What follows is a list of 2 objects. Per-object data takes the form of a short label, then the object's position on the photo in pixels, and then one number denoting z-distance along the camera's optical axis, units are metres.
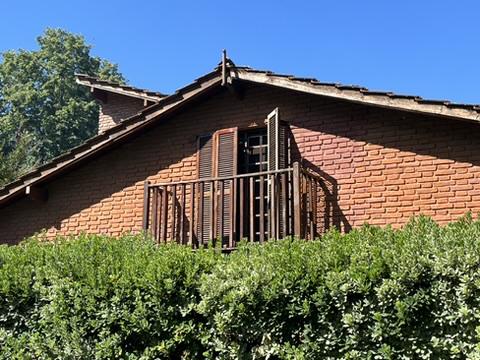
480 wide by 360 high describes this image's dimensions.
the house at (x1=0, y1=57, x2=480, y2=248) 9.16
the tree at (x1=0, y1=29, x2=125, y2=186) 39.16
